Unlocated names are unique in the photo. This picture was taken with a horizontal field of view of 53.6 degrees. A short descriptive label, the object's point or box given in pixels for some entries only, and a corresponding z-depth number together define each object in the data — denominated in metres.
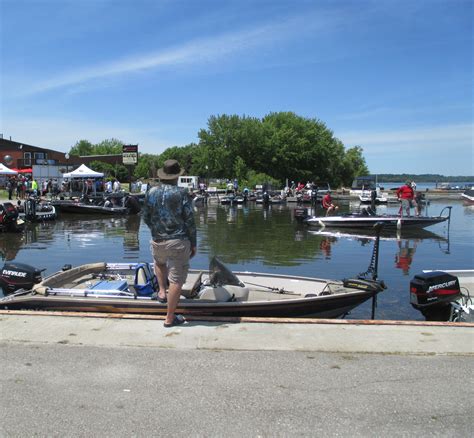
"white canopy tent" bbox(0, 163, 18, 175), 37.59
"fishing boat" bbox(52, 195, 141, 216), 29.92
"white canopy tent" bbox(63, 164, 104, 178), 36.31
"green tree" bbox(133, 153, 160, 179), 112.56
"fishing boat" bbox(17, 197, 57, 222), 24.52
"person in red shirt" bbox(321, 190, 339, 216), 26.52
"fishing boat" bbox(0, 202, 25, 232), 20.25
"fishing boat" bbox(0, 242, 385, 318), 6.56
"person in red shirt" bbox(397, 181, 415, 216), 24.08
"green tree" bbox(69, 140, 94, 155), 129.38
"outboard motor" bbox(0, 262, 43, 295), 7.97
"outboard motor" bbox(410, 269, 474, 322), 7.06
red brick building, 65.50
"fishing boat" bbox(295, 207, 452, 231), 22.78
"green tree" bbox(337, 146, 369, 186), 89.83
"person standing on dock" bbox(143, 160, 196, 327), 5.47
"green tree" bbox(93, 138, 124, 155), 122.31
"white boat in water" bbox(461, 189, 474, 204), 51.38
